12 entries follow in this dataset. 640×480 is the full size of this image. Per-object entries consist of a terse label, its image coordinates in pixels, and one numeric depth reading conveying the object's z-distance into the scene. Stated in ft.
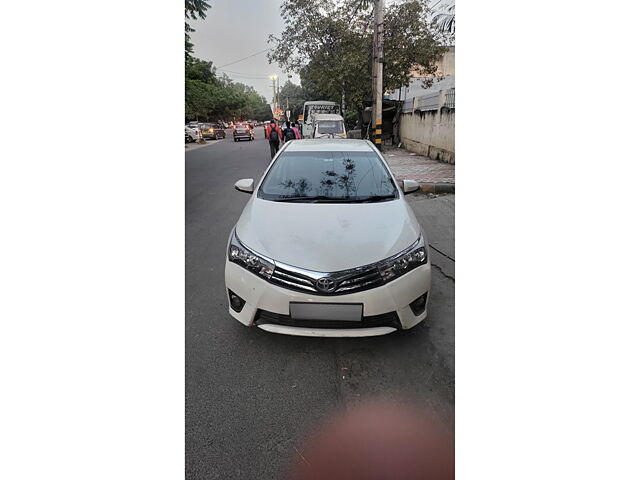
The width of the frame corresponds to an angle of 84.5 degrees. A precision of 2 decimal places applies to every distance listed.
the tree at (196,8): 20.61
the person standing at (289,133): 38.68
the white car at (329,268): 6.85
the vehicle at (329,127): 45.03
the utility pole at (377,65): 32.17
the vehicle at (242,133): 82.94
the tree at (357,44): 47.44
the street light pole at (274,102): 157.48
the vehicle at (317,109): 59.06
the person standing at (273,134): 35.60
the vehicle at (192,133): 80.62
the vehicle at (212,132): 91.62
